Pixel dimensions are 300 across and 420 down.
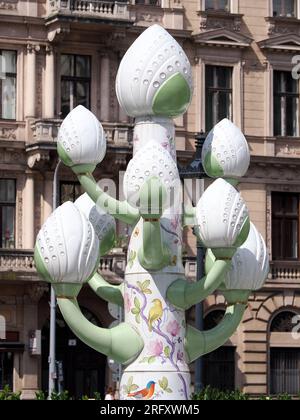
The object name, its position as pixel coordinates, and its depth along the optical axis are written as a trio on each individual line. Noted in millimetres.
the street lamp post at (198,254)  29100
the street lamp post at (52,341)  43969
